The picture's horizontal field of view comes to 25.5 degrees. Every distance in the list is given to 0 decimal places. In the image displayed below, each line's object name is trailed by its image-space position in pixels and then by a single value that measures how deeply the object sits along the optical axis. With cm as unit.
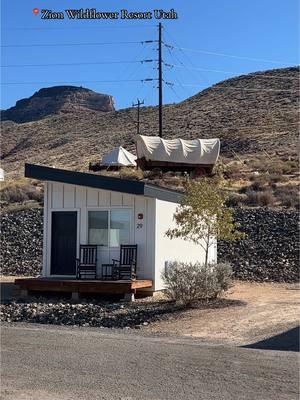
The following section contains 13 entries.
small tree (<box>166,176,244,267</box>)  1523
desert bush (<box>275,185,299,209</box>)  2953
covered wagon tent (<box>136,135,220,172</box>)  3734
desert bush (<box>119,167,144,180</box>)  3619
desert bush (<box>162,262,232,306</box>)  1423
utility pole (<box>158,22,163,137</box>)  4794
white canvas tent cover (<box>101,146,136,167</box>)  4247
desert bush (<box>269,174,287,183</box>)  3519
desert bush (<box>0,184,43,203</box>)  3456
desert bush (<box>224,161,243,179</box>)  3781
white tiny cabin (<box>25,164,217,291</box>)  1680
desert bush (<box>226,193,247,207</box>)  3020
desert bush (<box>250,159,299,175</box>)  3880
